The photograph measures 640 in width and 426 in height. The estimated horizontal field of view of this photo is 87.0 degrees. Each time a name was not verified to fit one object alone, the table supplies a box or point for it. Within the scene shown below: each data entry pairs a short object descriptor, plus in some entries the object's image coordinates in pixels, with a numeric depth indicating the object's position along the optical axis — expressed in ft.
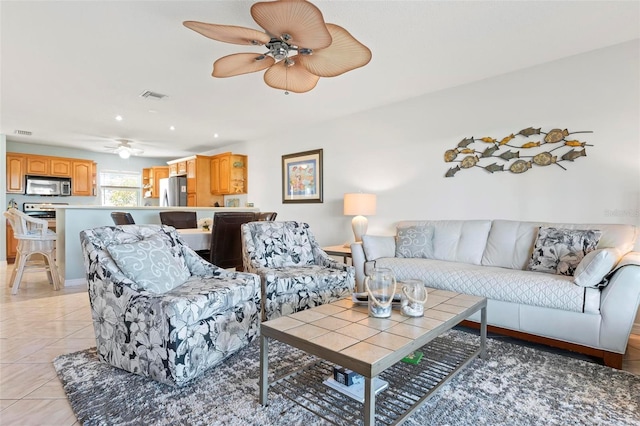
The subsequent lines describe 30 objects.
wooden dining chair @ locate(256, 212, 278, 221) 14.28
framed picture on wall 17.16
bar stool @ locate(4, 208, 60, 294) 13.20
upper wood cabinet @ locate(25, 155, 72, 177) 21.65
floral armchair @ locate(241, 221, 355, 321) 8.59
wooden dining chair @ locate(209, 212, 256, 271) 11.51
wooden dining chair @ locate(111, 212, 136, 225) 13.26
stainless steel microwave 21.70
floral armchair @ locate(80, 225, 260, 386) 5.82
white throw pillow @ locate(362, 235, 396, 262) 11.28
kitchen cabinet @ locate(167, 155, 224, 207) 22.75
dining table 12.05
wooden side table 12.79
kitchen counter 14.33
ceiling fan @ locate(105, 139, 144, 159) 19.79
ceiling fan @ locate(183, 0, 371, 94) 5.98
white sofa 6.81
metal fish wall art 10.08
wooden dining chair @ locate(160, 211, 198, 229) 15.48
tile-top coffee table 4.24
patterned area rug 5.00
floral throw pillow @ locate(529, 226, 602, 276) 8.25
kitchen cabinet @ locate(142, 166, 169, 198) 26.35
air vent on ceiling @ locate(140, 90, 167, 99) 12.36
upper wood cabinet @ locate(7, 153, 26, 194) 20.97
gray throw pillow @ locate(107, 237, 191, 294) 6.46
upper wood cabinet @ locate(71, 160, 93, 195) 23.50
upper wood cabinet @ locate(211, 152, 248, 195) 21.54
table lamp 13.56
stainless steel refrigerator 23.48
